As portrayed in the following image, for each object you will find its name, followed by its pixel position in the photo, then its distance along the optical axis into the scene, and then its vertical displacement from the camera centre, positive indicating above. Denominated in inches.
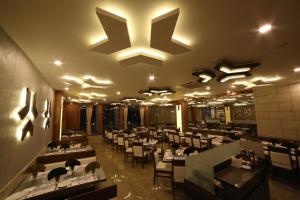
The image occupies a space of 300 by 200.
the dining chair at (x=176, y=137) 295.1 -50.1
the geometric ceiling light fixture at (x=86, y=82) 174.9 +46.0
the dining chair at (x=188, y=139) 266.7 -48.2
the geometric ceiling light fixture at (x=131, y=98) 360.1 +42.1
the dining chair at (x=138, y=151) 213.1 -55.2
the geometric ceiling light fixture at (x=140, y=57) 107.8 +45.0
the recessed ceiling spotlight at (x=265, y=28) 78.4 +47.7
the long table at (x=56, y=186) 83.0 -45.8
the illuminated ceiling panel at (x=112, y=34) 64.3 +43.8
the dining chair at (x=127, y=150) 242.2 -61.3
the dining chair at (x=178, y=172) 130.0 -53.5
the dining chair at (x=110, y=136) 367.8 -55.8
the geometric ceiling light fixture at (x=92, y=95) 309.1 +46.5
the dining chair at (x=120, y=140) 287.0 -52.1
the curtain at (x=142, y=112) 620.4 +10.6
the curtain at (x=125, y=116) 570.8 -4.9
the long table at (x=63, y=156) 150.3 -44.5
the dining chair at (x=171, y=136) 315.2 -50.9
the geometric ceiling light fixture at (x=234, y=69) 127.0 +40.8
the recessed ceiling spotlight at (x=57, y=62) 123.1 +47.7
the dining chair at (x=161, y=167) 154.0 -58.7
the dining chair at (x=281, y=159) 148.7 -51.9
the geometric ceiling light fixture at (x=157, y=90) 235.2 +40.1
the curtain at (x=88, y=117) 493.4 -4.9
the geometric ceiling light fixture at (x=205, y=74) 147.6 +41.7
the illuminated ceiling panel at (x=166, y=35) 65.4 +43.5
